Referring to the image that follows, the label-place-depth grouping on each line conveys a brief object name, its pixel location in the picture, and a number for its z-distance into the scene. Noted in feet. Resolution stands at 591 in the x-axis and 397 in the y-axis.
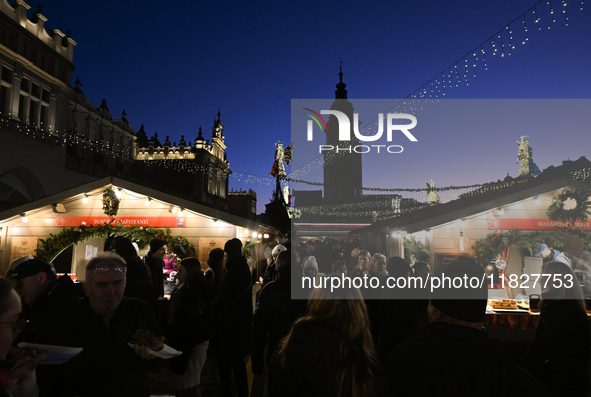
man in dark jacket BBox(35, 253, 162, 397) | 6.72
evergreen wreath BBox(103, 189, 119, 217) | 28.55
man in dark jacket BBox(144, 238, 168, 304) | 18.42
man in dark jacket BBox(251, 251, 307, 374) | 11.98
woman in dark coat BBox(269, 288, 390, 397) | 5.87
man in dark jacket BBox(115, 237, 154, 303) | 14.87
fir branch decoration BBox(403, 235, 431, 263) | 26.84
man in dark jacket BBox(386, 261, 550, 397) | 4.91
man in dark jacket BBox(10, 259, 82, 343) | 9.55
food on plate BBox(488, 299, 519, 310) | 20.18
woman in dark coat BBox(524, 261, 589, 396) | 9.67
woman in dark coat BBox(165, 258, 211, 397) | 11.71
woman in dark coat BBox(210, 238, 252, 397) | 13.28
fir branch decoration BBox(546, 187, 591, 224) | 23.73
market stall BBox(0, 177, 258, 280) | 28.19
